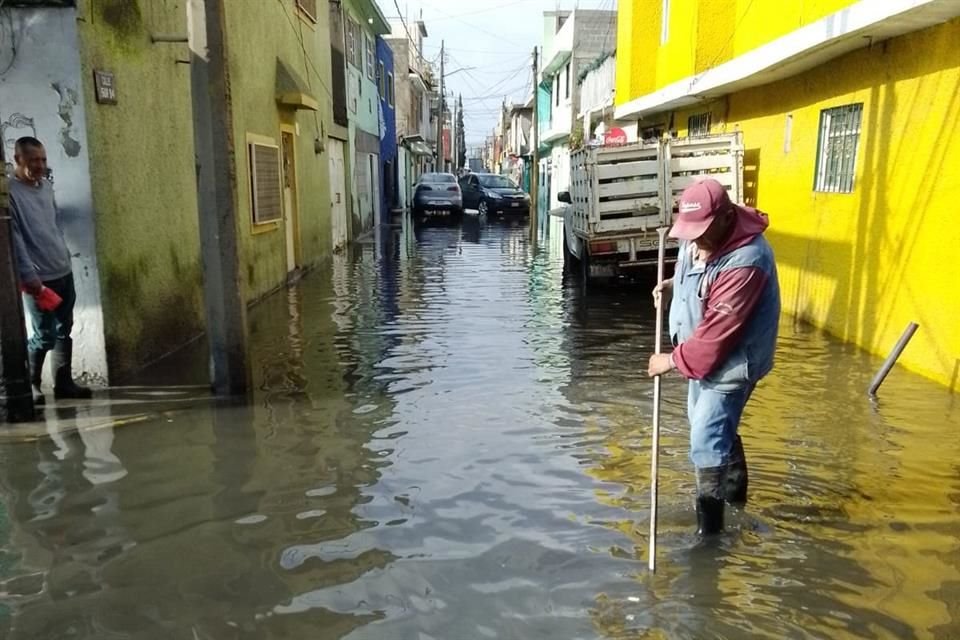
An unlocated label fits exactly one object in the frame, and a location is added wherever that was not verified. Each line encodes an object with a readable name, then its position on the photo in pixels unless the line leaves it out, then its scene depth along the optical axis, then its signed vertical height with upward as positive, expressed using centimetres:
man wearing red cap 338 -61
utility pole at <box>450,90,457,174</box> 7595 +392
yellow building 658 +25
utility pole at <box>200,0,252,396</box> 565 -39
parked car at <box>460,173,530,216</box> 3089 -70
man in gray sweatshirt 534 -58
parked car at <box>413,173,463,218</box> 2834 -76
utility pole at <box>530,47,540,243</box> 3187 +123
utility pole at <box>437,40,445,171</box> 5372 +252
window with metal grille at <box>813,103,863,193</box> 834 +33
